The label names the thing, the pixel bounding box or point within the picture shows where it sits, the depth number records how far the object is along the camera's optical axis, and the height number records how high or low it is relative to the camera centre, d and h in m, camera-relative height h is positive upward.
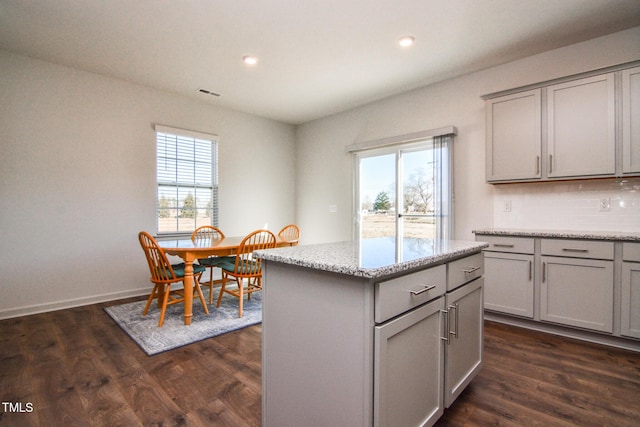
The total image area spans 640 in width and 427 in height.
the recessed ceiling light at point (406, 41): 2.82 +1.61
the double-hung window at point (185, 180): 4.18 +0.48
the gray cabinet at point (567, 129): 2.51 +0.77
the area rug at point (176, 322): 2.56 -1.05
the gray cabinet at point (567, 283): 2.39 -0.58
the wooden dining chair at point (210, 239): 3.61 -0.30
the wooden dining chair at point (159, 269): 2.81 -0.52
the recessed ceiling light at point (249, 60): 3.21 +1.63
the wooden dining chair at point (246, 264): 3.11 -0.53
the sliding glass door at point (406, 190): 3.68 +0.32
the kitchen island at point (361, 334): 1.09 -0.49
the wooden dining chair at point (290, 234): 4.22 -0.33
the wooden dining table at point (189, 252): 2.85 -0.37
